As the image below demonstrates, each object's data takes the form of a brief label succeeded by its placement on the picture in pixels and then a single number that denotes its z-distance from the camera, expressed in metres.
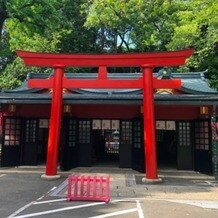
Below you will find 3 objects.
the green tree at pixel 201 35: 15.86
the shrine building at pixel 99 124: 11.59
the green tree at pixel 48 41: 20.75
